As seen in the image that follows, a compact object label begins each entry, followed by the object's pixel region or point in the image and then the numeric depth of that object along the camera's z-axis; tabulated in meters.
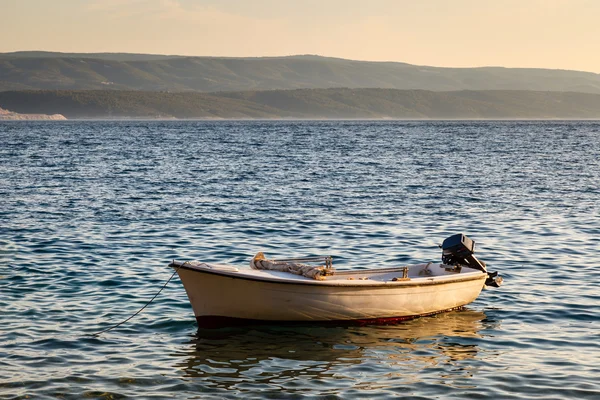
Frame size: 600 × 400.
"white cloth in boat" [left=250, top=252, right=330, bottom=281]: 16.72
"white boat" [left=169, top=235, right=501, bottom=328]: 16.20
